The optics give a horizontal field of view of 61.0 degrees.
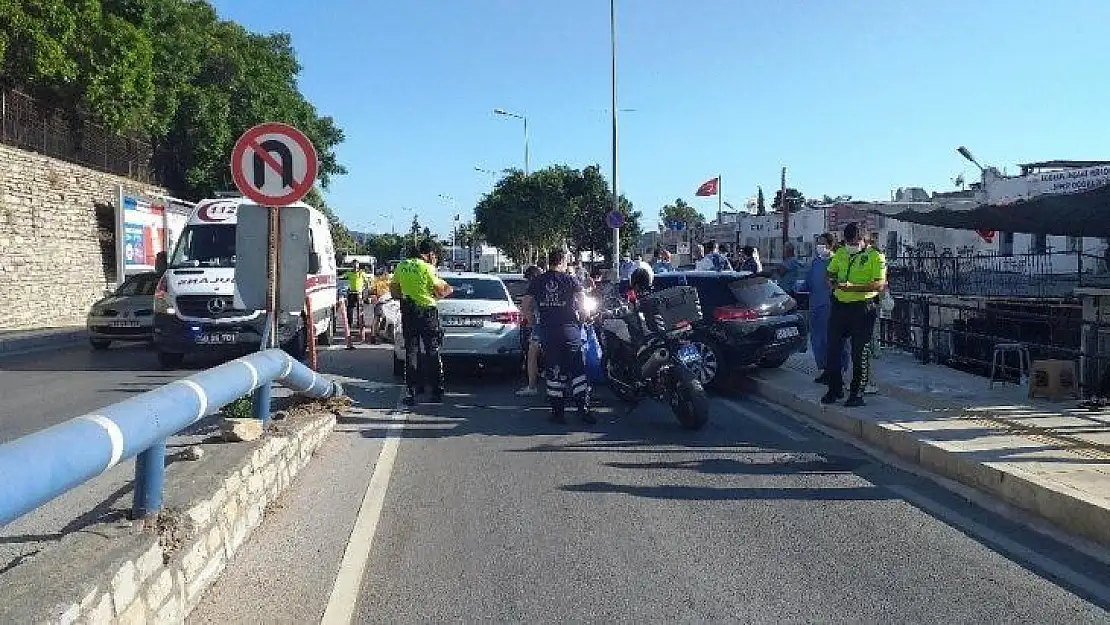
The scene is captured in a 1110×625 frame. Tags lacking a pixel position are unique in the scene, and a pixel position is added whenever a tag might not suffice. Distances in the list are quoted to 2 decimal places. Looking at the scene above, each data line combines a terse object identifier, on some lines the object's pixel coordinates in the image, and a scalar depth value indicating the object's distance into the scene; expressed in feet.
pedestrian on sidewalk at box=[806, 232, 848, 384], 39.52
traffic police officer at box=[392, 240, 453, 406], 34.73
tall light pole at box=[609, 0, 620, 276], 104.99
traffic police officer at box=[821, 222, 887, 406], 30.82
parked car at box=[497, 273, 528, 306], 57.48
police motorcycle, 29.89
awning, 39.58
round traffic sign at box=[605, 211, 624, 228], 93.28
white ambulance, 44.39
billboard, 72.38
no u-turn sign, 24.52
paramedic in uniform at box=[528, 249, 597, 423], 31.40
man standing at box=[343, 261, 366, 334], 68.23
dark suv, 38.14
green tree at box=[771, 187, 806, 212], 150.41
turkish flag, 165.59
